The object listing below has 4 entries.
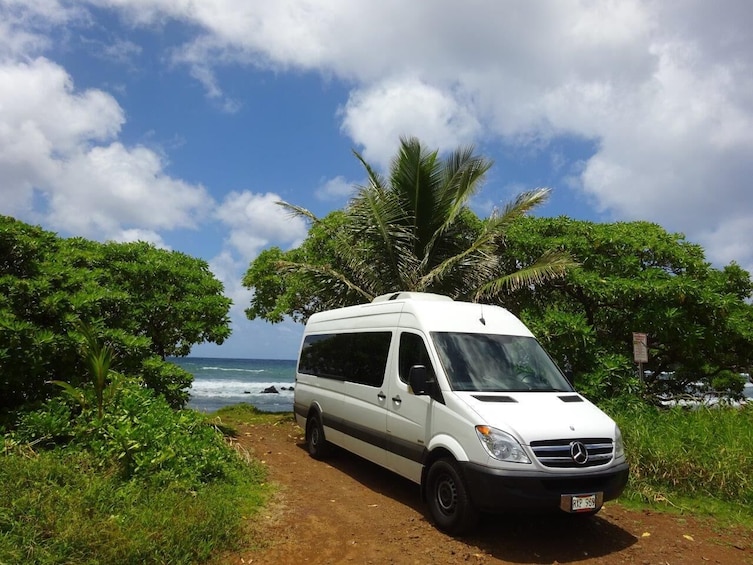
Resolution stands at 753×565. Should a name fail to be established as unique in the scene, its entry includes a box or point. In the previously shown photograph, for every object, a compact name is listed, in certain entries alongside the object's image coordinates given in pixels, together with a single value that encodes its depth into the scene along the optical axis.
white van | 5.23
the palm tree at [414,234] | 13.27
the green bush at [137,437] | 6.25
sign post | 9.40
